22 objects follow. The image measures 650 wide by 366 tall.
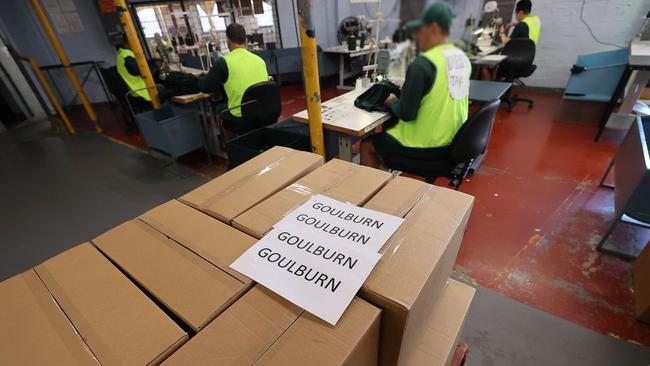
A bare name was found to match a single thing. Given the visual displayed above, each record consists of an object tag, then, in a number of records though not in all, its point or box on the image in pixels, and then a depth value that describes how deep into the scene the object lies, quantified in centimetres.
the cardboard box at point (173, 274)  55
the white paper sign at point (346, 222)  66
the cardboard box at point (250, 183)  83
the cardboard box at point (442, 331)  77
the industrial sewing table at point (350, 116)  170
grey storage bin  258
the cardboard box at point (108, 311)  49
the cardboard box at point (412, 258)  55
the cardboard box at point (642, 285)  128
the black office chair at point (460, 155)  134
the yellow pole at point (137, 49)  228
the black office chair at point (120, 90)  351
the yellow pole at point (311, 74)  136
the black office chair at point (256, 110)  228
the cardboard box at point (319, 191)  76
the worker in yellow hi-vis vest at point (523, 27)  180
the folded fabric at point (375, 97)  173
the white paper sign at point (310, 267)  54
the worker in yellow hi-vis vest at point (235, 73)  222
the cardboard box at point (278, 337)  47
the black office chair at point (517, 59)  251
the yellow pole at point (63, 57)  318
